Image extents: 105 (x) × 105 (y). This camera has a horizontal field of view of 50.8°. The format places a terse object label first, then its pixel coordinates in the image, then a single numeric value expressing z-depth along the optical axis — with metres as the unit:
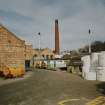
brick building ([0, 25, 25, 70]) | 14.95
